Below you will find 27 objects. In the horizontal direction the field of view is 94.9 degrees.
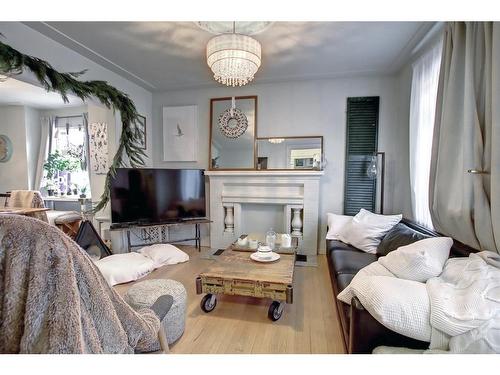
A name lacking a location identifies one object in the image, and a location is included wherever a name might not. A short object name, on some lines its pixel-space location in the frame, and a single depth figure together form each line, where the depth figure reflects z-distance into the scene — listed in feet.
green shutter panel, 11.10
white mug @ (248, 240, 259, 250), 8.77
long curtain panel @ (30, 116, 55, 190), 16.53
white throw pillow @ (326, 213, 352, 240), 9.55
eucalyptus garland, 6.68
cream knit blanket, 2.91
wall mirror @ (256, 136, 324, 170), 11.57
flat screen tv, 10.21
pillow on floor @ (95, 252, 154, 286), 8.39
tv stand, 11.08
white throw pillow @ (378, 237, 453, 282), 4.30
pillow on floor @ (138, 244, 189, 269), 10.23
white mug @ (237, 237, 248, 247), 8.97
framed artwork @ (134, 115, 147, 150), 12.16
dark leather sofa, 3.59
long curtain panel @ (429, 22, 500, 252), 4.22
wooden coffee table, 6.12
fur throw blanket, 1.99
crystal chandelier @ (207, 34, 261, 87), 6.33
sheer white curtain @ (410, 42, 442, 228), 7.50
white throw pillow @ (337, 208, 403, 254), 8.21
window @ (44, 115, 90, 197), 16.53
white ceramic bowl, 7.65
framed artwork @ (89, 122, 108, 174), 11.98
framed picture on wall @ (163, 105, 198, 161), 12.94
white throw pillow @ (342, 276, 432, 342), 3.20
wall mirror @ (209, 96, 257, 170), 12.16
